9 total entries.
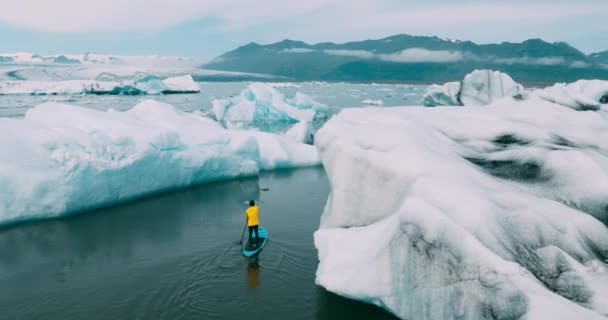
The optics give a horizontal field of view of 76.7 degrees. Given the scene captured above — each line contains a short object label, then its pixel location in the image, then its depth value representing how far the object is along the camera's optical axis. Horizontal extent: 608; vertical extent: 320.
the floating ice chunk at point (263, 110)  38.22
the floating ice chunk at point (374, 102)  54.78
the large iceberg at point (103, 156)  11.96
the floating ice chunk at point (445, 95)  37.44
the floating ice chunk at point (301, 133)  26.47
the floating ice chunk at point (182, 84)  78.69
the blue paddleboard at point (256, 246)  10.09
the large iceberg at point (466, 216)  5.33
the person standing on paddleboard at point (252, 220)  10.34
